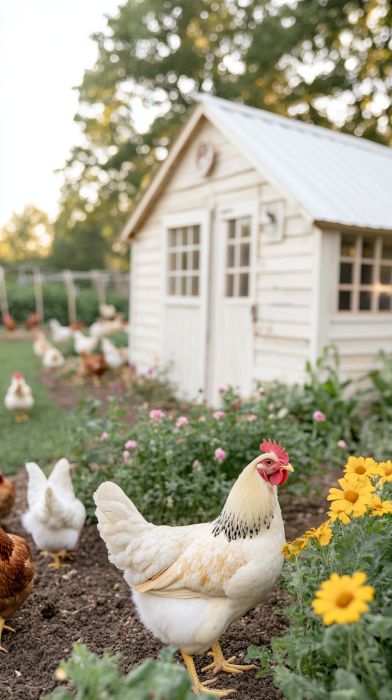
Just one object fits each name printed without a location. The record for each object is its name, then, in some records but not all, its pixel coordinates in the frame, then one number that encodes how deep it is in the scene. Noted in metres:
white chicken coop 6.45
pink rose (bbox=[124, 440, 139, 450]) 3.80
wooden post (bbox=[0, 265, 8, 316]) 19.30
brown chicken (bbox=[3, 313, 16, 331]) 18.62
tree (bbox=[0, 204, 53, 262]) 51.12
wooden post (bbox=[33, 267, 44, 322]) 19.29
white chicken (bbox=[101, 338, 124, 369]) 10.96
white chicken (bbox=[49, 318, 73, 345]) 15.66
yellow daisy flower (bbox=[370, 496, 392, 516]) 2.04
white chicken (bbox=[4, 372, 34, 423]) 7.79
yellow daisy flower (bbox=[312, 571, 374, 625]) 1.47
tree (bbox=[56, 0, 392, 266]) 17.55
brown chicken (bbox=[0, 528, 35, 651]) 2.70
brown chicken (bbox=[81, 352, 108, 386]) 10.34
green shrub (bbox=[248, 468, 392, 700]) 1.59
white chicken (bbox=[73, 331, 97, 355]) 12.68
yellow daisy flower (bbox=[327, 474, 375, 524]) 2.03
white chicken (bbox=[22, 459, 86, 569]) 3.52
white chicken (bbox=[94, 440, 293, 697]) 2.28
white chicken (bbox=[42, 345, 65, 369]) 11.80
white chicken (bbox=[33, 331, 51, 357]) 13.41
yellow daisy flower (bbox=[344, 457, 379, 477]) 2.23
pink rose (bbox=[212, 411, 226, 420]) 4.09
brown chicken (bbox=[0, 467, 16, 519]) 4.14
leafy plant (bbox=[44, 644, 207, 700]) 1.46
